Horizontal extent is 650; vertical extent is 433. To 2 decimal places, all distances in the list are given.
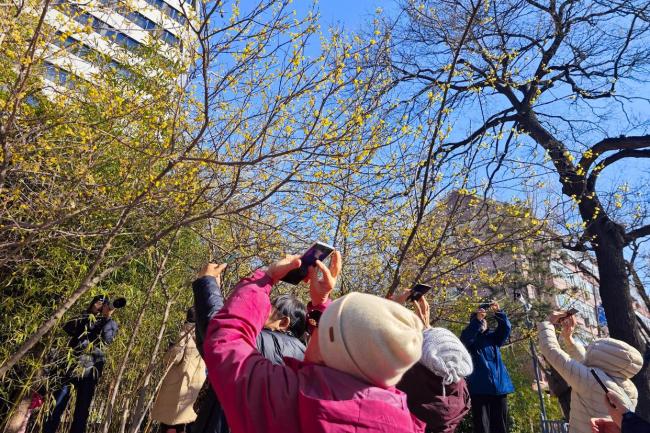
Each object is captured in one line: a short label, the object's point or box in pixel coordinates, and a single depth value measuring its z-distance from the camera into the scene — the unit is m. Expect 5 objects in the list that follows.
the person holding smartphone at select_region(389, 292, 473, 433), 1.93
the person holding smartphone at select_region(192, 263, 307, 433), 1.45
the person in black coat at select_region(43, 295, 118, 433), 3.84
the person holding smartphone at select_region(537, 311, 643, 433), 2.53
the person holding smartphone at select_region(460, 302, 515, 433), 3.91
